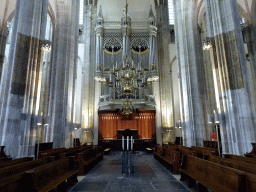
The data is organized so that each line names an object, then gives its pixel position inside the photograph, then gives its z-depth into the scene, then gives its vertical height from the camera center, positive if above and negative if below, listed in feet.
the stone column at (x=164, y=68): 54.75 +19.58
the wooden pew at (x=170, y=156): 20.72 -4.13
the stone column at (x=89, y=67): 54.03 +20.06
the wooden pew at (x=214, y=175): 8.82 -3.16
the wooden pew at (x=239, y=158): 13.18 -2.60
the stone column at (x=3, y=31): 33.48 +19.29
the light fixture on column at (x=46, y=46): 22.68 +10.87
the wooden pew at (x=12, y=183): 8.20 -2.66
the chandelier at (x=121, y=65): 52.13 +16.81
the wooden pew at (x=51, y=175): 9.75 -3.32
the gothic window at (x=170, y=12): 62.00 +41.21
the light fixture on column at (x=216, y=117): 21.15 +1.29
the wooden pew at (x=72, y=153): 17.40 -2.90
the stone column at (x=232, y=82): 19.85 +5.61
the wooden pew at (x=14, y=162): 11.92 -2.36
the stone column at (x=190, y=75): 32.12 +10.47
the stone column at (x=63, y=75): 30.76 +10.42
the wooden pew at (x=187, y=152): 18.58 -2.90
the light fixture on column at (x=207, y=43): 24.08 +11.61
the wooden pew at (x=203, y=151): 18.72 -2.84
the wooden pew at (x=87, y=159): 21.01 -4.21
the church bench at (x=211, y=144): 28.29 -2.76
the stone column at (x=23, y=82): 19.21 +5.68
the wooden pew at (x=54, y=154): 17.14 -2.68
